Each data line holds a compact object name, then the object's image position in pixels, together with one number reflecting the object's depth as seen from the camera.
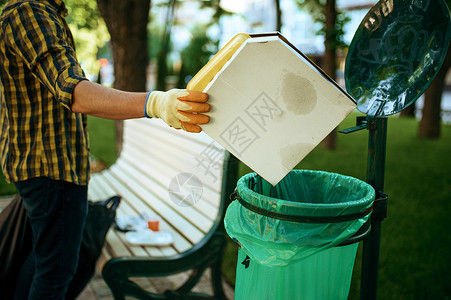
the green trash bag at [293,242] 1.26
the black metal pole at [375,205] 1.55
